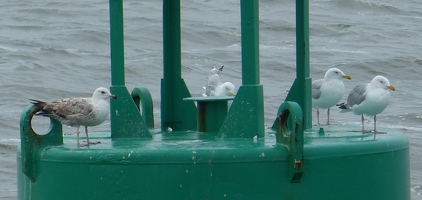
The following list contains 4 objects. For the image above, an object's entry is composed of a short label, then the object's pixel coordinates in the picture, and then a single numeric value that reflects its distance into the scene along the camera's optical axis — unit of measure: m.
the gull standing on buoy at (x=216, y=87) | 26.30
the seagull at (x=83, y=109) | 13.29
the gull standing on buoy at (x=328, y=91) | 18.70
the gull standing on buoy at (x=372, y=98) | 16.34
